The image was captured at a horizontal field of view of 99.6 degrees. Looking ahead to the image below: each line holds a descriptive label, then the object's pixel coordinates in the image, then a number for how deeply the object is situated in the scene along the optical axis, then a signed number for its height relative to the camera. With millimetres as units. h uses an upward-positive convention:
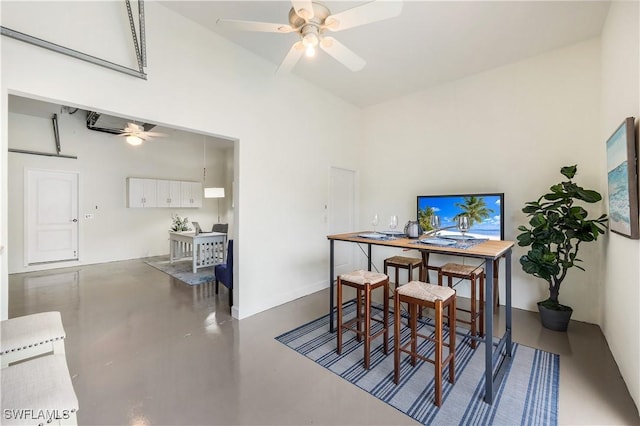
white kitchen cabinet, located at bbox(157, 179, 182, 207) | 7218 +560
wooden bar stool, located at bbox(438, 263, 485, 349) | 2510 -623
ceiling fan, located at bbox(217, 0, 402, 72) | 1912 +1467
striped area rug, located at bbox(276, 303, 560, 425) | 1762 -1301
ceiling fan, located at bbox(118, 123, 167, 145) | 4919 +1520
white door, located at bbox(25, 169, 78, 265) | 5477 -50
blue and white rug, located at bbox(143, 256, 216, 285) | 4926 -1179
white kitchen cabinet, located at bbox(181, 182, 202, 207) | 7707 +567
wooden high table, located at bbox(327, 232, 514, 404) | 1866 -518
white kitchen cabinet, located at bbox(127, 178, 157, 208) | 6680 +533
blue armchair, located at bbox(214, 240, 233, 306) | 3549 -804
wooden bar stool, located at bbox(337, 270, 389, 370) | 2230 -688
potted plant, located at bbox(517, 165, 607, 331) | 2748 -236
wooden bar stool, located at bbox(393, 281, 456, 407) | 1850 -735
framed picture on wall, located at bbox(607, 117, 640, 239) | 1812 +243
